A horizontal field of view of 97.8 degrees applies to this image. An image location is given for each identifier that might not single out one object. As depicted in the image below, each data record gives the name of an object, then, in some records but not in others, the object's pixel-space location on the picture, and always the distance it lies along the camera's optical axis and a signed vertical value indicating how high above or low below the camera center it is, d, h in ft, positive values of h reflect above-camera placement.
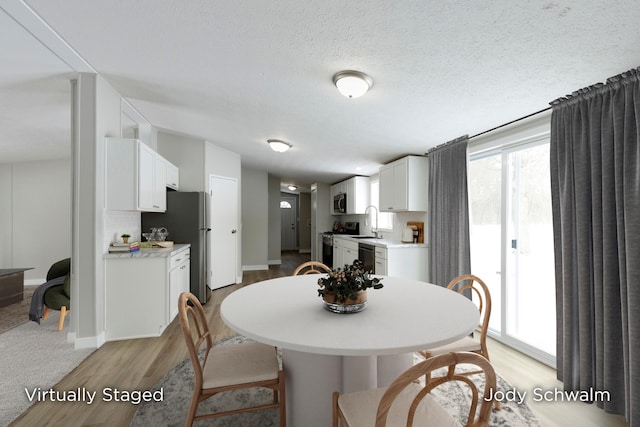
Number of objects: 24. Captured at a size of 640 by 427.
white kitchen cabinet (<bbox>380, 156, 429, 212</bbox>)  13.09 +1.50
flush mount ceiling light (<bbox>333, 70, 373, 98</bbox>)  6.69 +3.26
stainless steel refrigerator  12.77 -0.33
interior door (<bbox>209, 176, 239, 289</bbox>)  15.89 -0.89
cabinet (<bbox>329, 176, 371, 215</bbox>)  20.17 +1.61
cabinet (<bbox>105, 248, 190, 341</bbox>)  9.05 -2.63
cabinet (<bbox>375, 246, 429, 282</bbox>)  12.38 -2.09
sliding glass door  8.57 -0.90
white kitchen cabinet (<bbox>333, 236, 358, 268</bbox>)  15.89 -2.15
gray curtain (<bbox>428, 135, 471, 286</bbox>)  10.71 +0.14
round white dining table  3.70 -1.65
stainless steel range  20.20 -1.57
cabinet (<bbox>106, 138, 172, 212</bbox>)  9.09 +1.43
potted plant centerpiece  4.62 -1.21
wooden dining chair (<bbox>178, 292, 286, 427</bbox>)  4.43 -2.62
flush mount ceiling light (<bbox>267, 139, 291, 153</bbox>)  12.96 +3.37
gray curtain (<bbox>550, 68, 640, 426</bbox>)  5.68 -0.53
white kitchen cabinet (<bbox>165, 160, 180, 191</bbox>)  12.76 +1.97
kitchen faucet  17.73 -0.94
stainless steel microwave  21.63 +1.10
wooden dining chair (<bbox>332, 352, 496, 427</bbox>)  2.73 -2.56
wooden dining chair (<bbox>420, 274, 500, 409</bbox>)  5.64 -2.66
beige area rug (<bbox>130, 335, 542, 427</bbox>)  5.62 -4.14
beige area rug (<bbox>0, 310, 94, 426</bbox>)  6.15 -3.96
